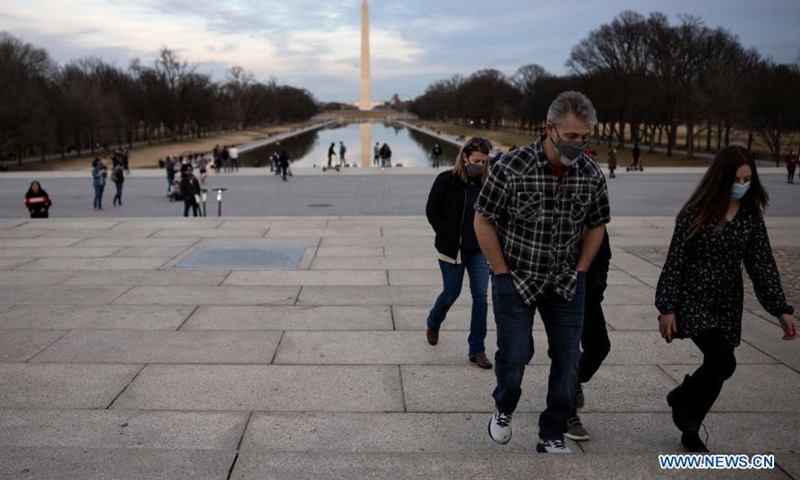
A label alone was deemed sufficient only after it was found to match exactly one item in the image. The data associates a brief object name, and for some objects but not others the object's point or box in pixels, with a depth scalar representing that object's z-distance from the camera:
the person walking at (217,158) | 36.00
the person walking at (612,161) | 32.06
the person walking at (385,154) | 38.44
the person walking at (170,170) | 24.75
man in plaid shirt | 3.19
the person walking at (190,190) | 16.72
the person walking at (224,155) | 36.64
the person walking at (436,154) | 40.41
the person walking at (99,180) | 20.12
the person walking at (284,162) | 30.55
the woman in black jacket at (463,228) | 4.96
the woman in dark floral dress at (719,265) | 3.41
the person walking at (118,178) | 21.30
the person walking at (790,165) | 27.45
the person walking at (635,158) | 35.23
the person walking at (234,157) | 35.19
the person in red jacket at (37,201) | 14.77
